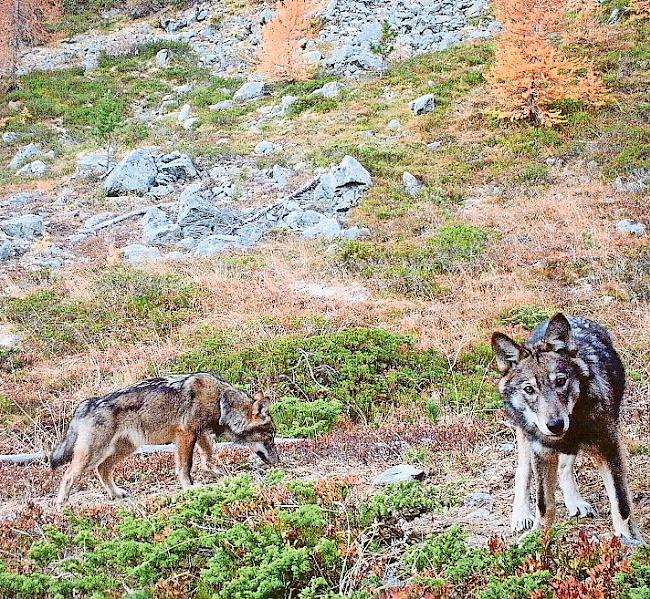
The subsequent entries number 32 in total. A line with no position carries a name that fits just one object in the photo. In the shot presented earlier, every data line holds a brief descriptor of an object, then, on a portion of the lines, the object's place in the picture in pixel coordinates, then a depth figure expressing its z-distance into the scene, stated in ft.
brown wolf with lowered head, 20.48
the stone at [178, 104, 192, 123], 100.71
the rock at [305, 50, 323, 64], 108.88
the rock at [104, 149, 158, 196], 75.41
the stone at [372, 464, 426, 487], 18.40
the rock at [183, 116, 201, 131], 95.61
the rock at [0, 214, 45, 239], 65.92
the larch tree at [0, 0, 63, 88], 125.59
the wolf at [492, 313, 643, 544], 12.36
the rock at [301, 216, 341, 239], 57.52
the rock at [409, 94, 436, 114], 83.35
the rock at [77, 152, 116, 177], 84.43
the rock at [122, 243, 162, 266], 55.11
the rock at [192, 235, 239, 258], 56.59
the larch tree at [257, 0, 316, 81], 104.78
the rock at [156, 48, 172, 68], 125.45
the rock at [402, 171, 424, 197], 64.64
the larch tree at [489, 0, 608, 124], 70.28
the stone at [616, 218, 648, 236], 47.12
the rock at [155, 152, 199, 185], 76.23
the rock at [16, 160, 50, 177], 89.30
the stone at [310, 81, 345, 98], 95.96
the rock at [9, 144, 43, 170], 94.84
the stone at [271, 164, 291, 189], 71.00
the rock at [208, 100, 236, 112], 101.60
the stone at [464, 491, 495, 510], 16.46
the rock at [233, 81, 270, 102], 103.86
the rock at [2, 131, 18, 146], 103.03
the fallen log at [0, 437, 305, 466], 24.43
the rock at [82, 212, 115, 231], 67.64
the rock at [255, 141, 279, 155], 80.32
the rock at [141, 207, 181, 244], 61.26
